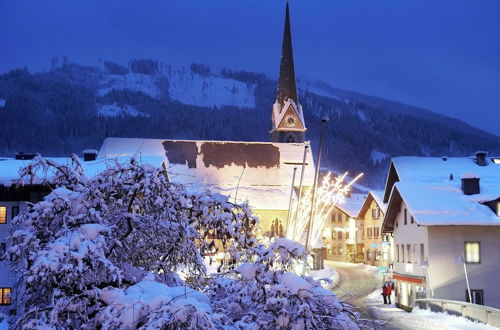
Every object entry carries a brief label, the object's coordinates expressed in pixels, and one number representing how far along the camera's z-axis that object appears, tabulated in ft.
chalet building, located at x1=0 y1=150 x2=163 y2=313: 99.81
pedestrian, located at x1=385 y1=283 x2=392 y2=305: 129.08
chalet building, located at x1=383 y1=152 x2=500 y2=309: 111.86
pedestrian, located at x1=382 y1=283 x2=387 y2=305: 128.81
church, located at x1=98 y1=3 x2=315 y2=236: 225.56
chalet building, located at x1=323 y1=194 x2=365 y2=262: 289.33
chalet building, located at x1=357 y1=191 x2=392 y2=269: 214.83
